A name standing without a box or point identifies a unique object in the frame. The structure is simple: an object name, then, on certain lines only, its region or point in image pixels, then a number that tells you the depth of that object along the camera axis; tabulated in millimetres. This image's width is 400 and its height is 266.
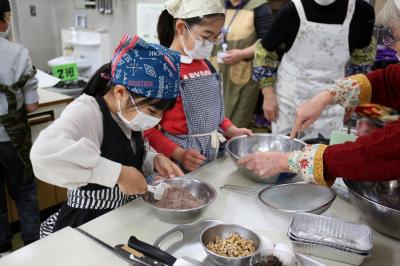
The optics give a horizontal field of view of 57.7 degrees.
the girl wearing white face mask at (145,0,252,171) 1320
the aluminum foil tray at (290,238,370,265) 809
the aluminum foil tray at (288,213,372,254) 839
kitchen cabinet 2162
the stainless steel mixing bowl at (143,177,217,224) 936
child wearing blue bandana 843
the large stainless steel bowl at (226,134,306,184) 1328
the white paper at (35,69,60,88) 2562
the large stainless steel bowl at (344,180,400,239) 859
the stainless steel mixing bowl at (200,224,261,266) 845
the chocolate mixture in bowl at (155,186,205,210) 1009
